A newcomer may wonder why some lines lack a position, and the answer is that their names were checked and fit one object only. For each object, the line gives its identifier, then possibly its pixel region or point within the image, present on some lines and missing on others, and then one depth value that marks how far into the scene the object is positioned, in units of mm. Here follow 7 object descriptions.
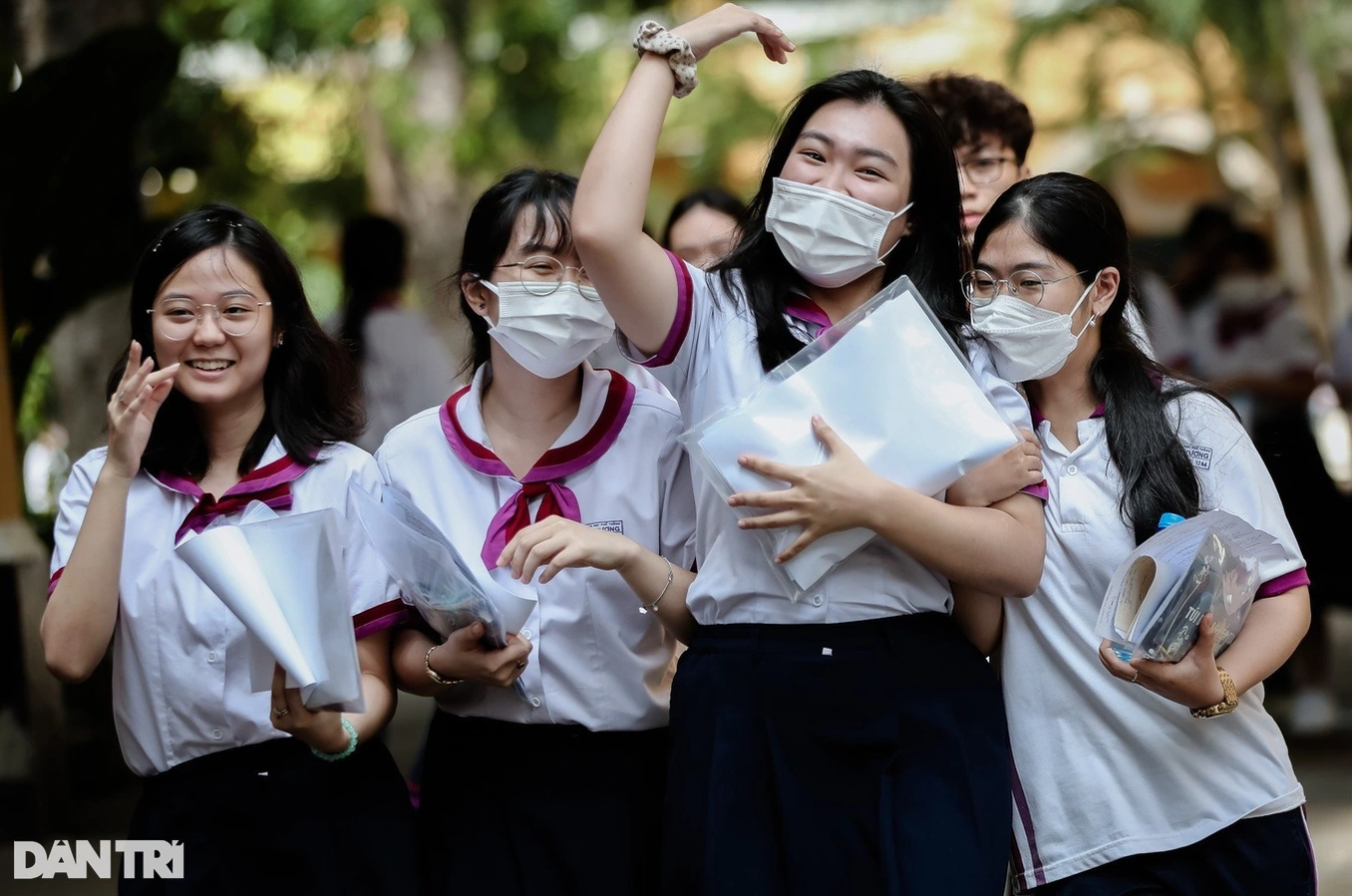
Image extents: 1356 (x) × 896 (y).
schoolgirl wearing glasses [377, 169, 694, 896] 5234
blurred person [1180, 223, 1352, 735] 12727
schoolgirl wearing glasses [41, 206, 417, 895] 4910
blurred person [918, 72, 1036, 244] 6871
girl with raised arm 4668
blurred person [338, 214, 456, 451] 11352
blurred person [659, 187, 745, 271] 8095
